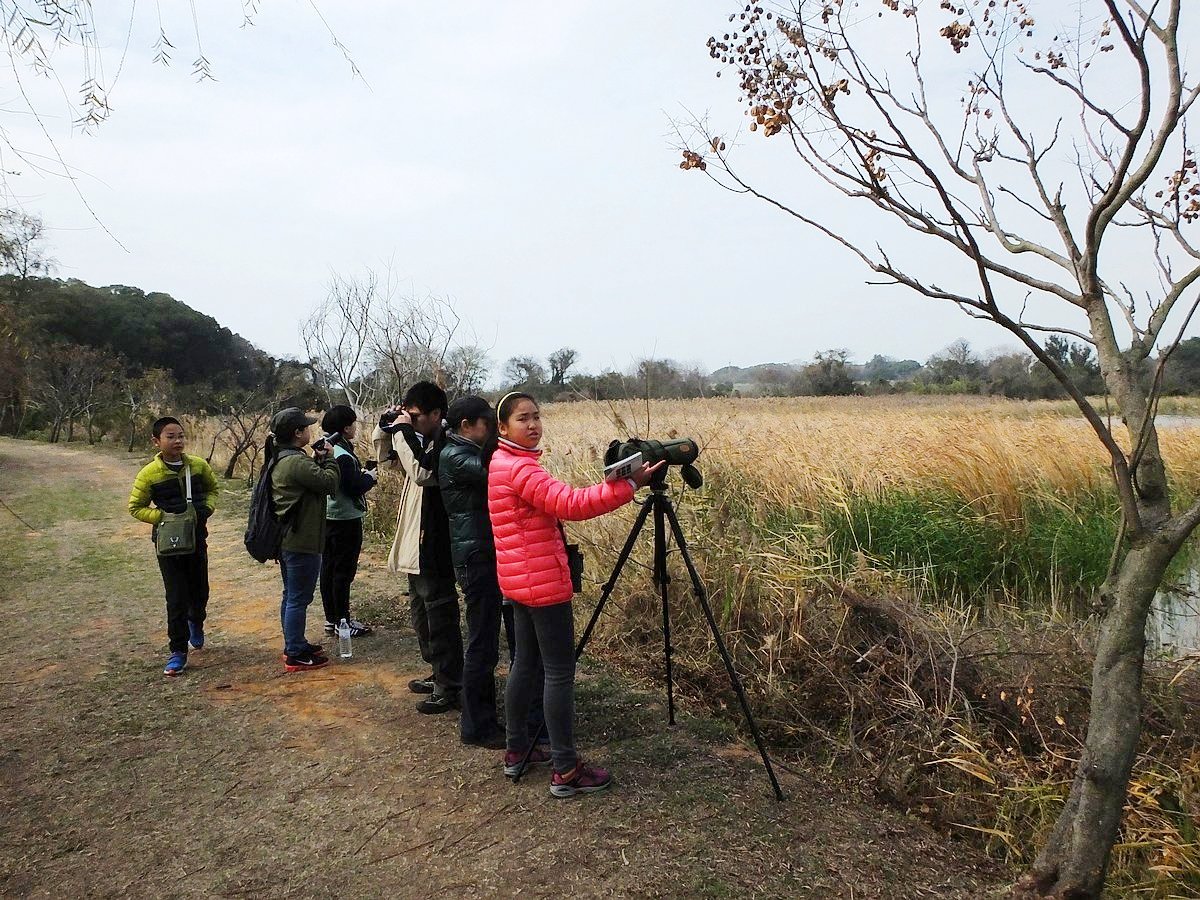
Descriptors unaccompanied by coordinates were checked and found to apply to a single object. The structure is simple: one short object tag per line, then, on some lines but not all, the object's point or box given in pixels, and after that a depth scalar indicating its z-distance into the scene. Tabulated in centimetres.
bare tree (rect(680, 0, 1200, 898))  208
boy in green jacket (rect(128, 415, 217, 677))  470
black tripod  306
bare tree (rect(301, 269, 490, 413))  1059
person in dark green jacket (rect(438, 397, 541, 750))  345
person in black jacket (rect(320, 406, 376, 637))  508
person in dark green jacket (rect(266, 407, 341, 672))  453
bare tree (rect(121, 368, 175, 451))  2123
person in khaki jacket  394
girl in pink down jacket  304
